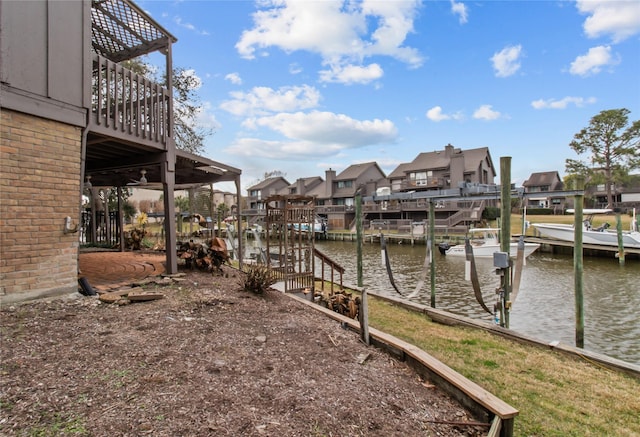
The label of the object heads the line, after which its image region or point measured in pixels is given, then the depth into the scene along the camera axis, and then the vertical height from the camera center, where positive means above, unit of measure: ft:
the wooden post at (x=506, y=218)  20.79 -0.08
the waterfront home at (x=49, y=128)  13.51 +4.52
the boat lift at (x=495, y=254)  20.63 -2.22
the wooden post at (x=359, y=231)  33.76 -1.38
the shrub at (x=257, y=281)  19.29 -3.60
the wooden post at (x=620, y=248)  56.94 -5.49
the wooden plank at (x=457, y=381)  9.20 -5.20
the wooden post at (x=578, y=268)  20.26 -3.16
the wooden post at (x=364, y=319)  14.16 -4.33
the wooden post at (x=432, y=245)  29.32 -2.48
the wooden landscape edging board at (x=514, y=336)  15.65 -6.90
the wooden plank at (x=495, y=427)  8.66 -5.49
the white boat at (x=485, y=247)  64.98 -6.14
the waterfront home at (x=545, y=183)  165.48 +17.93
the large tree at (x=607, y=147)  114.93 +24.75
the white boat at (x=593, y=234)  61.67 -3.74
